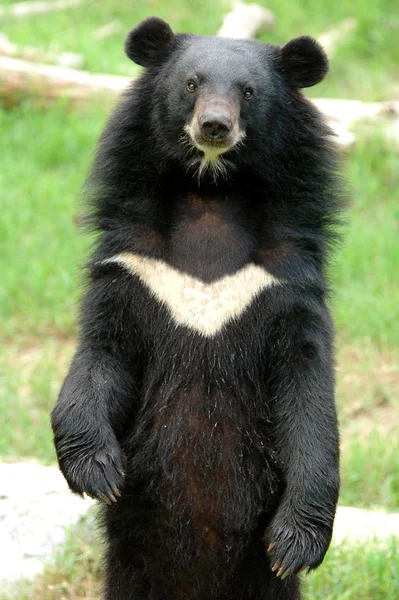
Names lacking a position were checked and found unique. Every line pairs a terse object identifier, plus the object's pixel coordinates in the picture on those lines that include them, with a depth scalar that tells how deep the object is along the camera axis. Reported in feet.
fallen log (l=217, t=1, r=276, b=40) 76.89
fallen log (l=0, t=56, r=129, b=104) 64.03
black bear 26.07
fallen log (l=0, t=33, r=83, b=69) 66.44
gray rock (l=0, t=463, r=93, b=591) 31.73
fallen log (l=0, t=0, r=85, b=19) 83.02
